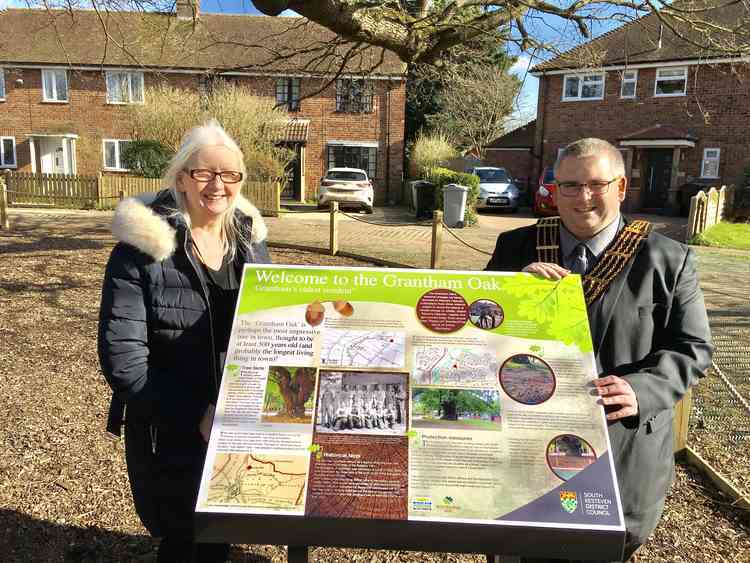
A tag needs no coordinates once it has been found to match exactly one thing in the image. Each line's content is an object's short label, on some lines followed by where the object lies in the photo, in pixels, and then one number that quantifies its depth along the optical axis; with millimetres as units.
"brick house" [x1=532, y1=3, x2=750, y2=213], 22188
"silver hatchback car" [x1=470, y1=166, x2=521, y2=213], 21922
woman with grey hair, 1905
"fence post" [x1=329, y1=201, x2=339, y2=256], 11138
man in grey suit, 1945
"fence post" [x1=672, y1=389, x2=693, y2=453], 3584
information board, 1462
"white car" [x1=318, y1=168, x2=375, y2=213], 21078
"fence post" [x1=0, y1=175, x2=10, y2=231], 13086
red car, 19625
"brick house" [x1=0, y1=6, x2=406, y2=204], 27469
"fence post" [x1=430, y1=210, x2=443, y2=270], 8852
